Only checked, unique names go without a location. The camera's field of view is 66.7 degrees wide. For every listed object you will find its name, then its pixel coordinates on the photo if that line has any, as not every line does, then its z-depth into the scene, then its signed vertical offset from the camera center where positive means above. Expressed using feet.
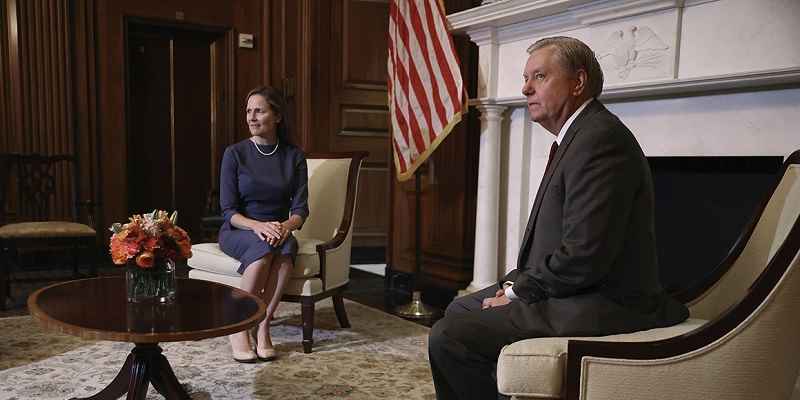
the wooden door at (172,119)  19.07 +0.83
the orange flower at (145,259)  6.36 -1.20
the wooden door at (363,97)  18.80 +1.57
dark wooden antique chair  12.85 -1.67
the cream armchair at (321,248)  9.71 -1.71
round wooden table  5.70 -1.77
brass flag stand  12.18 -2.83
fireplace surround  7.76 +1.02
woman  9.21 -0.89
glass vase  6.59 -1.51
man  4.83 -0.79
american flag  11.60 +1.30
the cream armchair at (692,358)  4.10 -1.50
